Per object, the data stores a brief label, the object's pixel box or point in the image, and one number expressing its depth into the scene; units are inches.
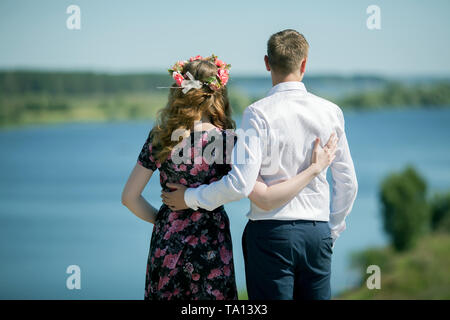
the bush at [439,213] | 862.5
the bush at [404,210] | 809.9
